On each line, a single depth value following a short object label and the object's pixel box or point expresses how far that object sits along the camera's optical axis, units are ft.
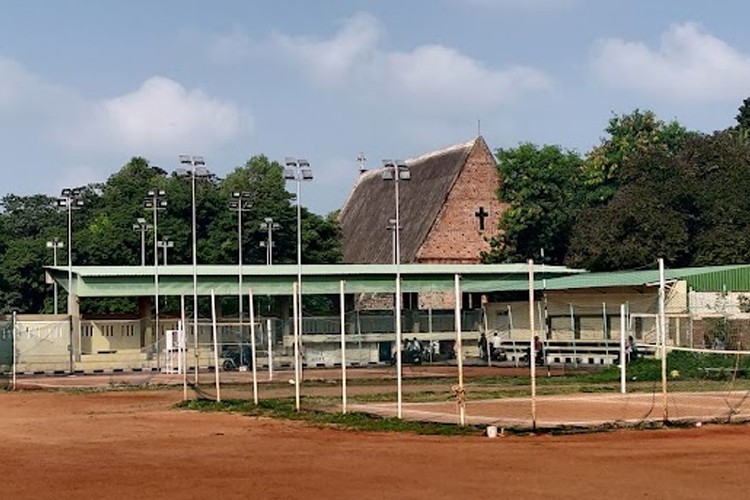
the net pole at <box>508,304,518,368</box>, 191.52
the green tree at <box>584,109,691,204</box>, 278.05
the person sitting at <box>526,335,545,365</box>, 172.35
